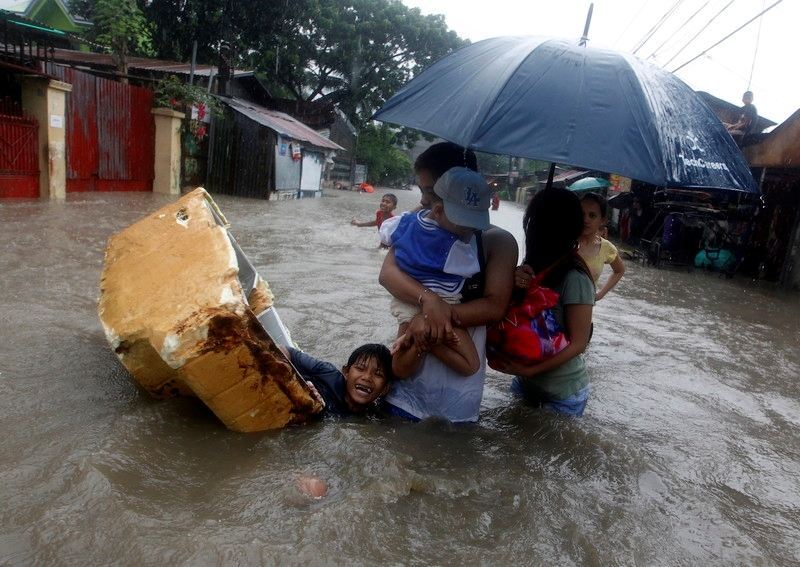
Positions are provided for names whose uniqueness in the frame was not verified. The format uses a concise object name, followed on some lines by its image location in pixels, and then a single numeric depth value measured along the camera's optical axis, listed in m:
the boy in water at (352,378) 2.82
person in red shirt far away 7.96
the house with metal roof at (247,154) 17.94
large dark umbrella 2.27
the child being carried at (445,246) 2.22
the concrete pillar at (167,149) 14.43
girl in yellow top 3.78
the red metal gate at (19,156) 10.00
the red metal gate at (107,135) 12.14
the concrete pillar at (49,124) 10.55
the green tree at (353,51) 27.17
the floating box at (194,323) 2.31
